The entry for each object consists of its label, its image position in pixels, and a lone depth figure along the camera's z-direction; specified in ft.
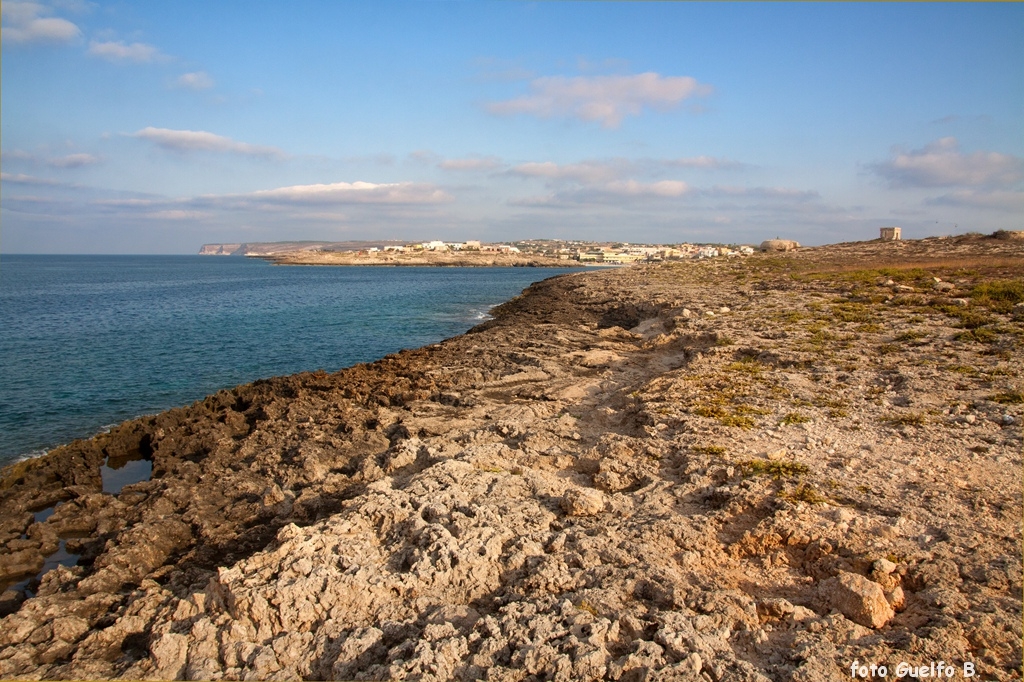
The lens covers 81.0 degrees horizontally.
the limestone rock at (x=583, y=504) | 26.45
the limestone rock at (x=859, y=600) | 18.72
